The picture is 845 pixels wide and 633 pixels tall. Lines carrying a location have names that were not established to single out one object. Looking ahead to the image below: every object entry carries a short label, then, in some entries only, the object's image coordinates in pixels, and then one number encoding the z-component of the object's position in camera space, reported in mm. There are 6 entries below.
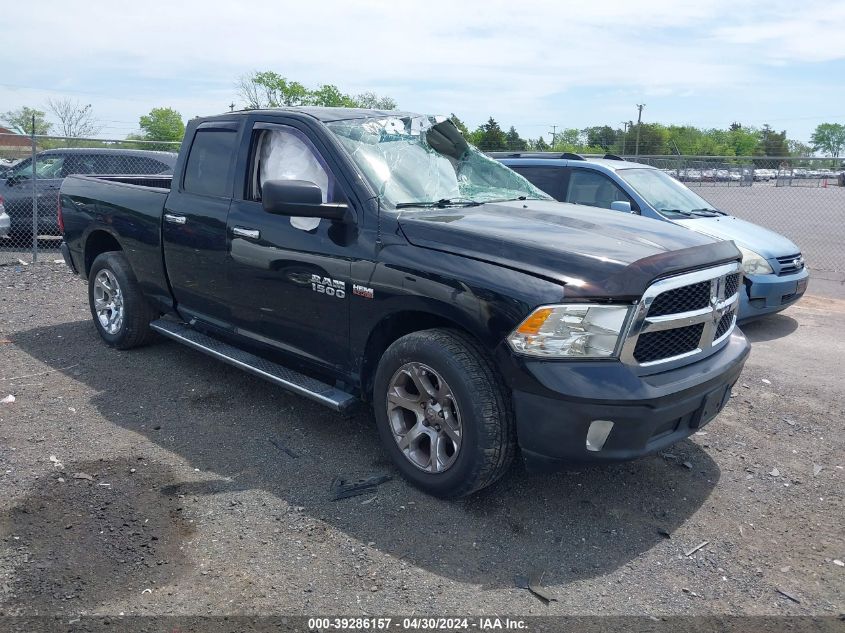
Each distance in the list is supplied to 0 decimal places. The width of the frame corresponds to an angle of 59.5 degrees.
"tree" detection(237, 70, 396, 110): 68812
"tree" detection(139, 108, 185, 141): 85444
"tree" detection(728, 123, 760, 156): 116369
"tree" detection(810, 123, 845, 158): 156838
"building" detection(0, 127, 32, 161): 15555
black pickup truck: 3336
